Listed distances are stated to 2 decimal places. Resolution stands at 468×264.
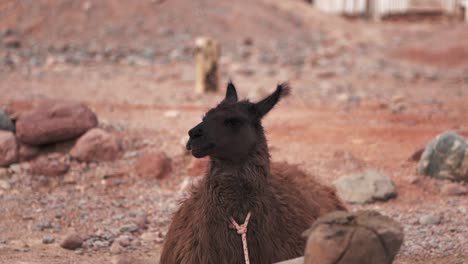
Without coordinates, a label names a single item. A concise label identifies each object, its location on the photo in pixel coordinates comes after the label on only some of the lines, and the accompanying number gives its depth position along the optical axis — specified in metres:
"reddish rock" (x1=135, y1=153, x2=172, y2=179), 10.45
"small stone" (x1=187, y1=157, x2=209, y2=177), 10.25
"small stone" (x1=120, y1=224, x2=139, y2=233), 8.89
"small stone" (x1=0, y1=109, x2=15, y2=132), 11.04
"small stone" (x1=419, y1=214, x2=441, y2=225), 8.85
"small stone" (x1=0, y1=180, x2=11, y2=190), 10.20
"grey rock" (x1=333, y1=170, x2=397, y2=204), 9.55
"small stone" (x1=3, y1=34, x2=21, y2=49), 22.22
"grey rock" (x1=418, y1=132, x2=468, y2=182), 9.89
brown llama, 5.71
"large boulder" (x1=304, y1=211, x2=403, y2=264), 4.20
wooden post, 16.92
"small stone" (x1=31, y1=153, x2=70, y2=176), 10.56
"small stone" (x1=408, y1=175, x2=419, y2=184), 10.08
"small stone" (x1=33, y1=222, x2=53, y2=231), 8.99
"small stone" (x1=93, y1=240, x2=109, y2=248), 8.46
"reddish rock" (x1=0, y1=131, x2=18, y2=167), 10.66
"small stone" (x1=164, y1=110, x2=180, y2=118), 13.96
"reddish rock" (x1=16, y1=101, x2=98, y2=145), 10.79
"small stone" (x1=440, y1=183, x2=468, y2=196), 9.72
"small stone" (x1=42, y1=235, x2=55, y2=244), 8.52
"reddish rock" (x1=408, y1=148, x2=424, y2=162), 10.75
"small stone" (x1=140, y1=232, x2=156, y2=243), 8.67
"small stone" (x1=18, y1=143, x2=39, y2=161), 10.84
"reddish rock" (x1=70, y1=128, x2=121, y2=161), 10.82
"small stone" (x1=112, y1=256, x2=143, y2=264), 7.51
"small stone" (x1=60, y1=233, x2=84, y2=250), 8.30
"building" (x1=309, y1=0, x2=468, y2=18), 31.11
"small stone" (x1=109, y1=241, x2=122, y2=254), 8.33
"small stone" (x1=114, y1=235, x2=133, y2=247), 8.48
